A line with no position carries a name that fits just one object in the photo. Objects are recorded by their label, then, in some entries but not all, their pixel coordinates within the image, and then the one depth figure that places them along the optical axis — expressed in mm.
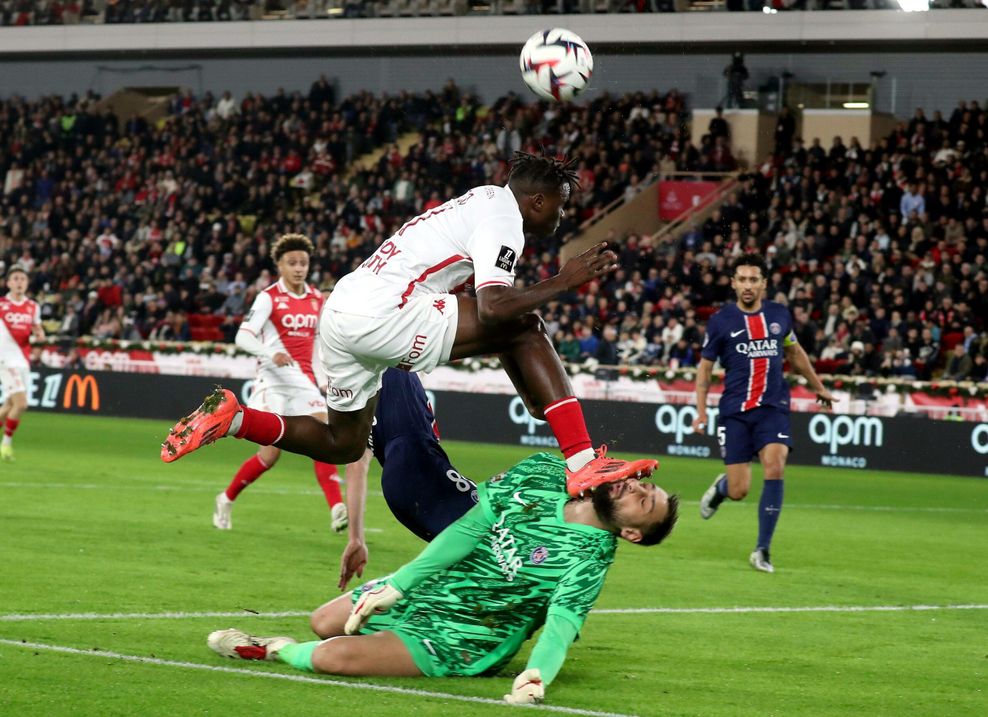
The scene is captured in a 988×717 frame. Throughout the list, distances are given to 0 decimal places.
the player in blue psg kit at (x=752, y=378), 11562
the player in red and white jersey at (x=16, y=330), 18125
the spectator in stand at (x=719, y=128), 31859
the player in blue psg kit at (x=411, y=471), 6902
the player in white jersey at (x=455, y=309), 6891
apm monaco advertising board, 20469
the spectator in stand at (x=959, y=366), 22062
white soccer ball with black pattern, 9297
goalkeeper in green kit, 5926
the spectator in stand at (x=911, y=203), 27297
